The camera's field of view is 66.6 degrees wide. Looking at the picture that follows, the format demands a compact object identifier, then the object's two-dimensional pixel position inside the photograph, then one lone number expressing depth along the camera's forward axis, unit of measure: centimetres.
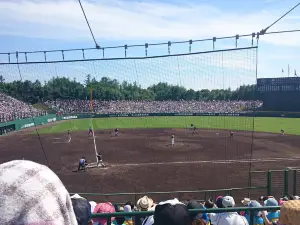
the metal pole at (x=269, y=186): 951
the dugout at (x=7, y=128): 3047
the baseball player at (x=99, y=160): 1668
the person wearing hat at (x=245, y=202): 559
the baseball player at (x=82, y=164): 1543
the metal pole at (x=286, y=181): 927
